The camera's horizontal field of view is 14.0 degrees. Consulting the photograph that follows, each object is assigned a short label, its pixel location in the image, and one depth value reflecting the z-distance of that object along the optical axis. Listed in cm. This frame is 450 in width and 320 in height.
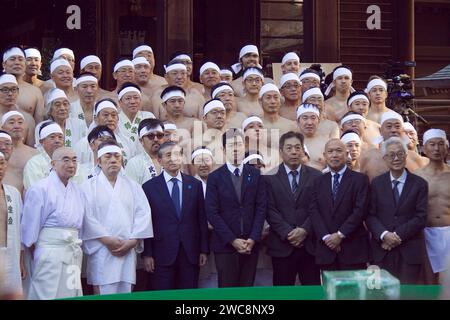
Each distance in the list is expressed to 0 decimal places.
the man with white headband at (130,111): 1445
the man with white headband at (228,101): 1475
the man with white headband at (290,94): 1537
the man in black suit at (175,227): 1296
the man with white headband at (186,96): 1527
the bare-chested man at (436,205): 1313
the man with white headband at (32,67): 1570
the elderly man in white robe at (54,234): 1239
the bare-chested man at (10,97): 1415
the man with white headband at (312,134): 1414
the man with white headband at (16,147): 1315
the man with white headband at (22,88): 1482
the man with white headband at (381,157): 1371
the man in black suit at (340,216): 1283
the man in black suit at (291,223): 1298
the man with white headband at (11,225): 1213
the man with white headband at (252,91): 1537
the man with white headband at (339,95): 1571
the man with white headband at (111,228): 1277
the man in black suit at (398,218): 1277
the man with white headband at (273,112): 1464
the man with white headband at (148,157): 1365
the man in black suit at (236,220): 1289
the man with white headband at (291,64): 1636
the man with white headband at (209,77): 1601
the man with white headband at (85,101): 1468
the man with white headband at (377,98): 1553
